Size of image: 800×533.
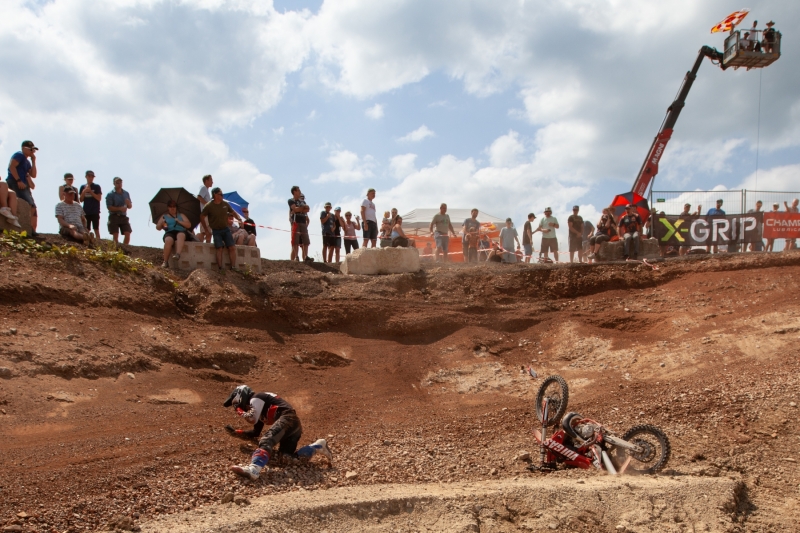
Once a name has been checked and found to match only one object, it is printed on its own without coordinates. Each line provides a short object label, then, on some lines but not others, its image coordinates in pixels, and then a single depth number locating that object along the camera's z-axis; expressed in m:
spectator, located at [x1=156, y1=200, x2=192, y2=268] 13.19
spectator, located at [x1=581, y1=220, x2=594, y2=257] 18.34
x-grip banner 16.89
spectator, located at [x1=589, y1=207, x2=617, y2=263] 16.28
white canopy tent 22.97
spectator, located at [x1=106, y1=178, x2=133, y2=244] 14.00
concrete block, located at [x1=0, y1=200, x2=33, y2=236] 11.88
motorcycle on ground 6.90
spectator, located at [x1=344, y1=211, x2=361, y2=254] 17.39
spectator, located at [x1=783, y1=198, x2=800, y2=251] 16.95
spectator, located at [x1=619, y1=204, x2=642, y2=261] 15.75
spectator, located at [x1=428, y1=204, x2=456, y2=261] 17.56
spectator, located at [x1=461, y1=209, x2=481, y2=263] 18.12
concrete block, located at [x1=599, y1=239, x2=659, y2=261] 15.96
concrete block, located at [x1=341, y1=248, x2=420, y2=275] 15.09
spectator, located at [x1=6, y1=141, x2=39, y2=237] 11.78
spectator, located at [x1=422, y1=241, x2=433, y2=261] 20.38
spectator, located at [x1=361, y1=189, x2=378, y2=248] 17.06
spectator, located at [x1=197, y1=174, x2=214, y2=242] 14.54
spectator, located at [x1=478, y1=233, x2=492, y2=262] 18.71
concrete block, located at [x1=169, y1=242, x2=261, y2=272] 13.35
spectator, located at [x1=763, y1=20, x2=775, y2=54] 19.19
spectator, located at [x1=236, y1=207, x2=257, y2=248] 14.84
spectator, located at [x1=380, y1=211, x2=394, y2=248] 17.22
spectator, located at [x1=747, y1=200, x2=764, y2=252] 16.98
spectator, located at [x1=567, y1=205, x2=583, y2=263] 18.19
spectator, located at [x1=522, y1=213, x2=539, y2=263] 18.17
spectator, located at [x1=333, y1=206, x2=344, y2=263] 17.08
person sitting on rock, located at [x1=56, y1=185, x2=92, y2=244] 12.49
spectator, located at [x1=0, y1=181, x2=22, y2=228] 11.39
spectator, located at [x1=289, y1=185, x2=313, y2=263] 15.67
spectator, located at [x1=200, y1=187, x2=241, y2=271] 12.91
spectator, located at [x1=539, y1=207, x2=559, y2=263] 18.02
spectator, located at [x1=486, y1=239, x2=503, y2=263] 16.88
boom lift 19.36
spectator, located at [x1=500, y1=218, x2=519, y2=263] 18.45
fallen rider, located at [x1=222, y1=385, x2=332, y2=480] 7.10
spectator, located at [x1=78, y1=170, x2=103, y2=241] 13.45
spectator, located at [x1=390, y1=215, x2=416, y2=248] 16.30
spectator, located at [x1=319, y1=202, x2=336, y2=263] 16.77
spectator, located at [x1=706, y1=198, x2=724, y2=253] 17.30
